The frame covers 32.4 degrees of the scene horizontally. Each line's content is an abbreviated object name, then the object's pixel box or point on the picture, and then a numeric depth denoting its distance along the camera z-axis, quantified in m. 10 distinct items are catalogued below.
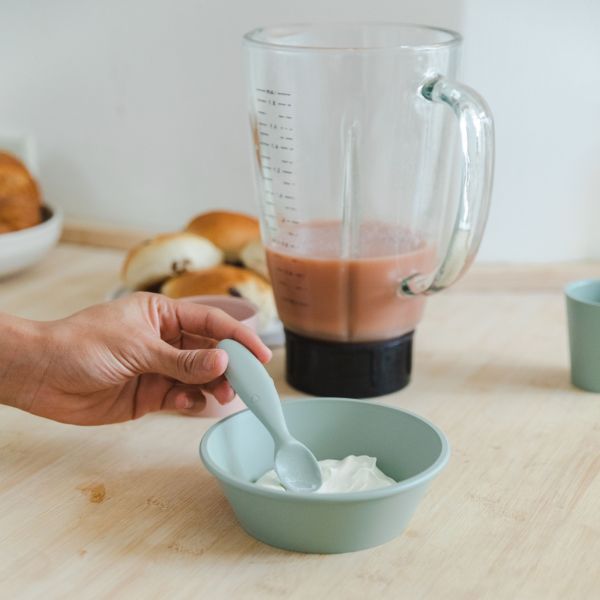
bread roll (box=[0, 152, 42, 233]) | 1.25
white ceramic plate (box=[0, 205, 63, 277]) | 1.23
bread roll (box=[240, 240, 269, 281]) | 1.10
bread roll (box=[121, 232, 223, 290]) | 1.09
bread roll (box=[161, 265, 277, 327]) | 1.03
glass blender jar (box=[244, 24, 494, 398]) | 0.85
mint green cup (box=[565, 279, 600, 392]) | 0.90
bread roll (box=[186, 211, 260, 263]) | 1.13
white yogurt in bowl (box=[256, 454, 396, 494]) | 0.72
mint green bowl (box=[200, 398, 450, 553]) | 0.65
